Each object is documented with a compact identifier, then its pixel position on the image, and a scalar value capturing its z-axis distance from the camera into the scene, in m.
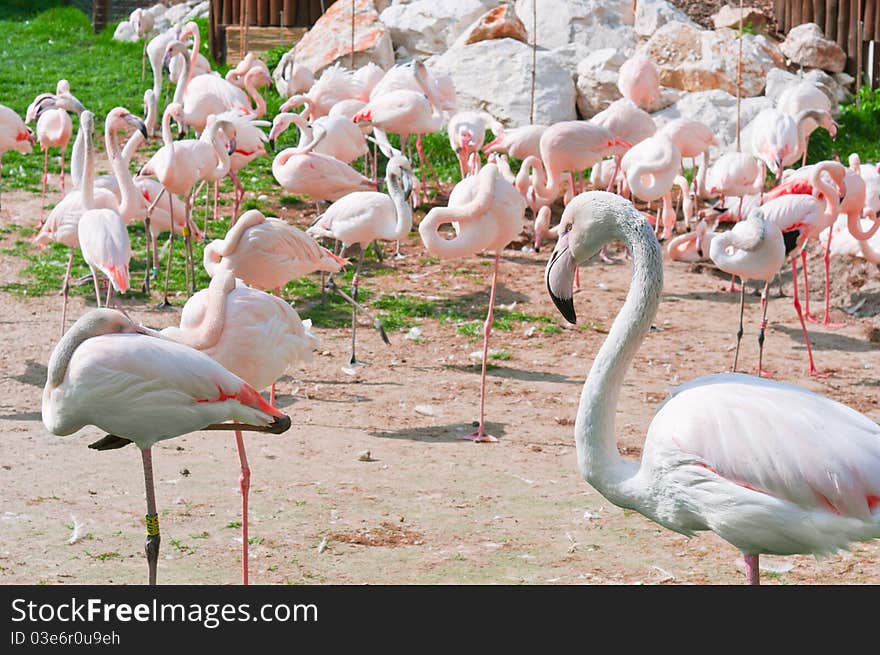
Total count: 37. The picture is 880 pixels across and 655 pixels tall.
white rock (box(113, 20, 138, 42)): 18.95
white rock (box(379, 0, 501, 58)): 14.30
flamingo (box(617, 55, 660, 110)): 11.53
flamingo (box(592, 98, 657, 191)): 10.51
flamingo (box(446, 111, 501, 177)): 10.91
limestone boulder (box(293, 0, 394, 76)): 14.02
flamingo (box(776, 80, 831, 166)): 11.44
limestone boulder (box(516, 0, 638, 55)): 13.96
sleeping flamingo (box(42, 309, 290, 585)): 4.11
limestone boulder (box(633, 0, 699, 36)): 13.91
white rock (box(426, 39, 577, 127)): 12.77
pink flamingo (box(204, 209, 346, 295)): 6.96
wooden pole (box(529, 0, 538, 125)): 12.10
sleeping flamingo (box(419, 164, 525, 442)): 7.18
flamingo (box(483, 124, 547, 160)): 10.65
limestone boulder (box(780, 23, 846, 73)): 13.45
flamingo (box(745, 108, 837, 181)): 10.12
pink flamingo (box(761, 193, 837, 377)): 8.27
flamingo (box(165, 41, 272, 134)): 11.43
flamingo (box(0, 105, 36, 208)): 10.56
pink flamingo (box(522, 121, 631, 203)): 9.70
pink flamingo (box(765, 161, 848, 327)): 8.51
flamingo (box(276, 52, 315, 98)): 13.09
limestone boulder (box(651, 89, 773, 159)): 12.29
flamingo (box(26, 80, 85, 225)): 11.00
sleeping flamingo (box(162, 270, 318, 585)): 5.20
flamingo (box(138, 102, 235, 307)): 8.92
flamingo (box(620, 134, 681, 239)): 9.87
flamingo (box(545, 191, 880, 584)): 3.47
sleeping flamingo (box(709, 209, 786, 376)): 7.59
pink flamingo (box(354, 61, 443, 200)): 10.88
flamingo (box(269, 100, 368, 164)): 10.55
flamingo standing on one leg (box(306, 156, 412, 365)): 8.07
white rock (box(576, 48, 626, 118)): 12.83
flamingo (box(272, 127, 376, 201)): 9.50
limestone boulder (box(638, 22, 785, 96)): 12.89
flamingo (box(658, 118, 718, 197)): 10.70
